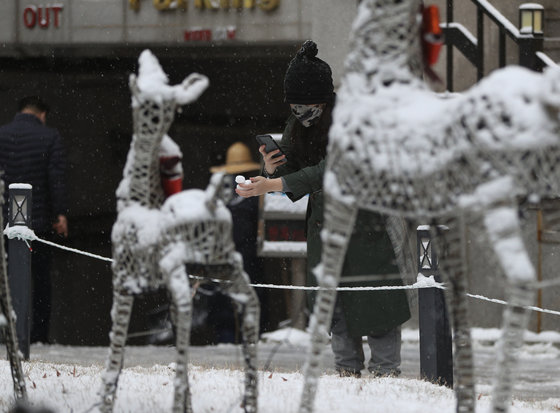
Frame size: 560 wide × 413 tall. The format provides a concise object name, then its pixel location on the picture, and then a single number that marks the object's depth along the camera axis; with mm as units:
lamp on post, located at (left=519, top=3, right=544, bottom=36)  16859
